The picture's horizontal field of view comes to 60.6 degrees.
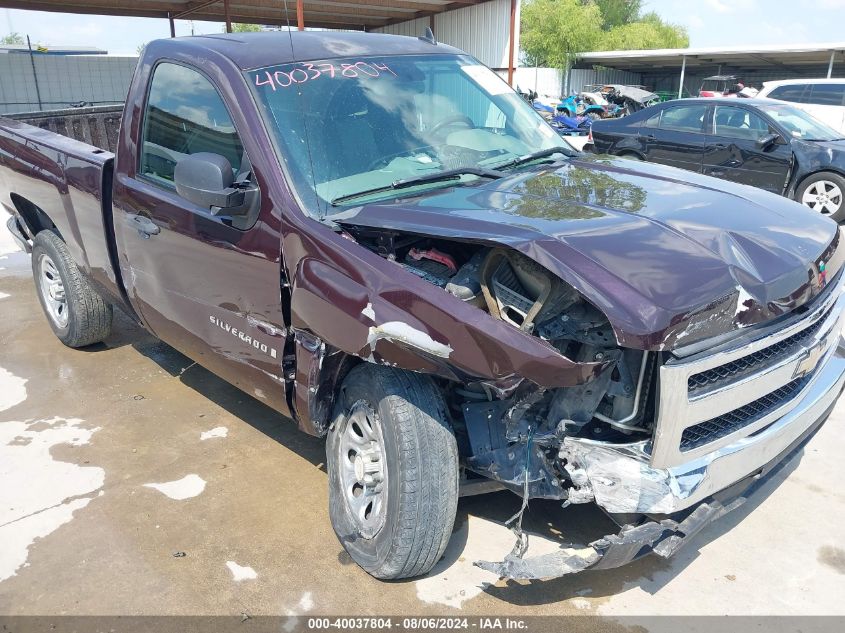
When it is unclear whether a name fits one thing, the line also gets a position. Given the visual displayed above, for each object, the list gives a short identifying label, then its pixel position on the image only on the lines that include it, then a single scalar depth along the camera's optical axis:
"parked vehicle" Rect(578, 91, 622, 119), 25.66
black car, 9.41
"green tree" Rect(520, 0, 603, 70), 46.19
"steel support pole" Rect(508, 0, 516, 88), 17.23
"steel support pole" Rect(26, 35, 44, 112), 20.59
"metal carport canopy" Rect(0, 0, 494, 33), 16.78
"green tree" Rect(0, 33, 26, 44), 68.72
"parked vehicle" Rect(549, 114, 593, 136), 21.34
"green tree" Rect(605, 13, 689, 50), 52.59
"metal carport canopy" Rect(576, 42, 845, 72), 29.03
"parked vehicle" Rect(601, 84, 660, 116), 25.48
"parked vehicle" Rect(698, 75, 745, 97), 27.65
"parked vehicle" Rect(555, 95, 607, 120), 24.83
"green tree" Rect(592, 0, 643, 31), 64.81
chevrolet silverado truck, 2.34
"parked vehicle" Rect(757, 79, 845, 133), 13.43
